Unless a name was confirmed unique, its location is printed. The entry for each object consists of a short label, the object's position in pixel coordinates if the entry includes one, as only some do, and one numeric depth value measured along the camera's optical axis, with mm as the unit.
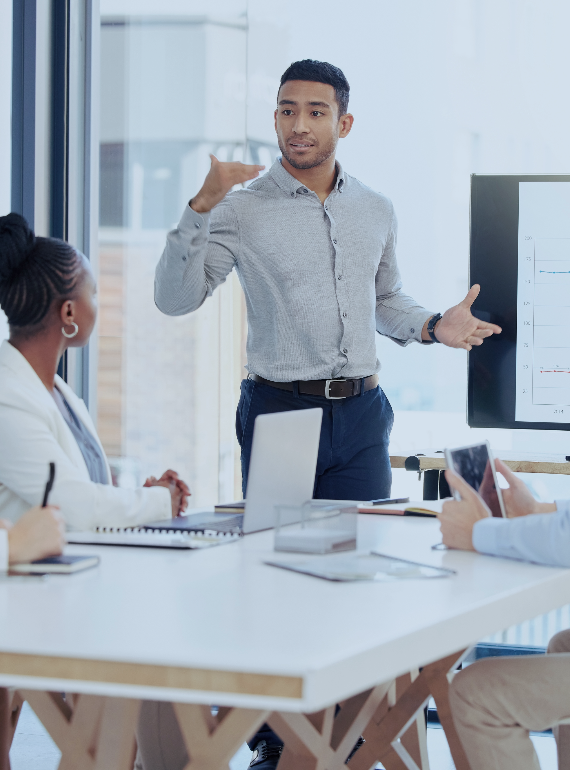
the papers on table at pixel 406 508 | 4710
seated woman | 4467
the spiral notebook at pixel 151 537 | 4375
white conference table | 2905
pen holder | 4338
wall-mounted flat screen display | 5404
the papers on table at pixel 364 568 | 4181
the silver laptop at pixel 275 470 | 4412
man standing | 5208
